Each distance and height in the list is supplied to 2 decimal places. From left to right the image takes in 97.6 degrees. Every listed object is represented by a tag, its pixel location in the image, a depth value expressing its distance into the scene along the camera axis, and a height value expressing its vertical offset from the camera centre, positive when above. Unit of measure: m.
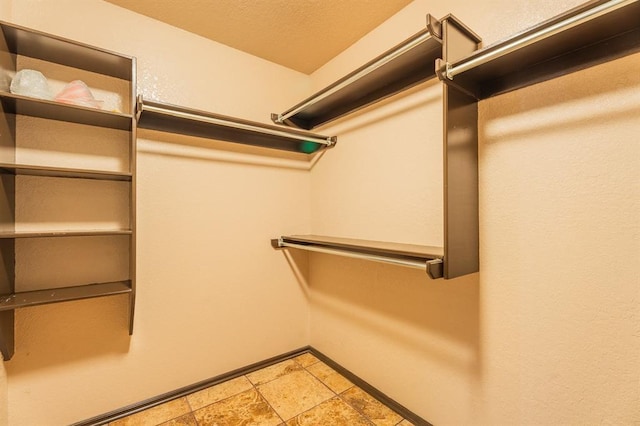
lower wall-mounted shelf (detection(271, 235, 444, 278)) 1.05 -0.18
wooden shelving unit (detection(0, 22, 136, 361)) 1.14 +0.29
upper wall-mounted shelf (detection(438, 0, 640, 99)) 0.75 +0.53
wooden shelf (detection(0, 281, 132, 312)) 1.11 -0.35
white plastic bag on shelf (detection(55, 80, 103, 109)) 1.24 +0.54
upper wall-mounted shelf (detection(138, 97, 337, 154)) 1.42 +0.51
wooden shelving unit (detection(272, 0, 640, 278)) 0.80 +0.51
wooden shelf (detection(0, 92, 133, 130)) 1.13 +0.46
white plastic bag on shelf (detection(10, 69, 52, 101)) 1.16 +0.55
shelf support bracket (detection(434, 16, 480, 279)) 1.03 +0.20
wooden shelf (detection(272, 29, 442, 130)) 1.18 +0.69
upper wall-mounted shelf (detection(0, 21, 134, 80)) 1.14 +0.74
